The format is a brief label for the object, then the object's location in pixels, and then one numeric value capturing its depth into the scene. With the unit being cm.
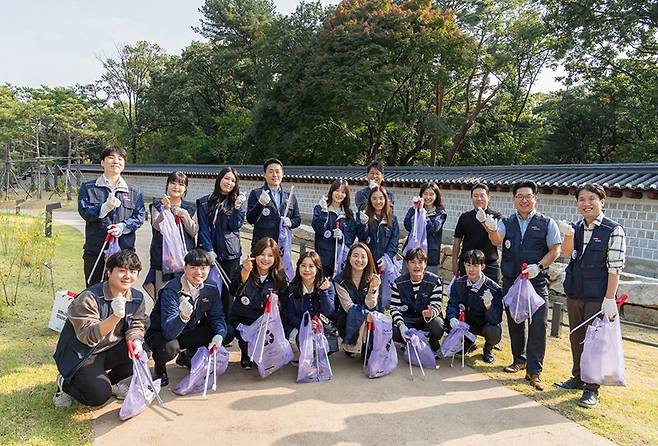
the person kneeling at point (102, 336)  325
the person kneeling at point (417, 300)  457
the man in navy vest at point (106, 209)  429
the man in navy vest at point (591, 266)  370
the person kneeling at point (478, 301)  454
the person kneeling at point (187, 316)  377
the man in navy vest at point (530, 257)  421
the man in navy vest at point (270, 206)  512
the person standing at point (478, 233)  487
